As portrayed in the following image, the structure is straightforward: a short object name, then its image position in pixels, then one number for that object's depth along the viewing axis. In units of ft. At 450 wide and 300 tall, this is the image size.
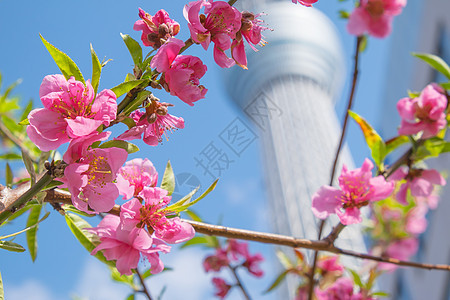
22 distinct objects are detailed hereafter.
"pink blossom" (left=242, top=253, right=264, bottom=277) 3.14
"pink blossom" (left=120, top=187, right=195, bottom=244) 1.70
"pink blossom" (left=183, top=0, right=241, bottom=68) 1.66
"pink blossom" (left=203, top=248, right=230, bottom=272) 3.08
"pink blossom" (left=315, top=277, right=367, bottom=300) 2.97
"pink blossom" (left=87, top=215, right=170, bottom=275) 1.68
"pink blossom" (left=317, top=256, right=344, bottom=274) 3.29
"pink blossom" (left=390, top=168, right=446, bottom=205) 2.23
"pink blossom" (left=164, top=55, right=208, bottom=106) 1.64
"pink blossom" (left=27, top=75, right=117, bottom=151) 1.59
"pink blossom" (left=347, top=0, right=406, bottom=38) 2.17
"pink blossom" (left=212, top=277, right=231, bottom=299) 3.04
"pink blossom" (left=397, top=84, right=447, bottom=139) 2.14
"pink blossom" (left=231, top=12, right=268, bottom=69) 1.71
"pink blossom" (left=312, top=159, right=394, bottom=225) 2.02
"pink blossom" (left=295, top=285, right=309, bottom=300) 3.50
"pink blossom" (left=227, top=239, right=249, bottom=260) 3.16
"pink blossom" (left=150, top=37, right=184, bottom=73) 1.63
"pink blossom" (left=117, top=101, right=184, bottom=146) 1.64
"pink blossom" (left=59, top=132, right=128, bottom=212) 1.58
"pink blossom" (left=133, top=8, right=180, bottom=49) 1.69
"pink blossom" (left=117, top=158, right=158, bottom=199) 1.73
